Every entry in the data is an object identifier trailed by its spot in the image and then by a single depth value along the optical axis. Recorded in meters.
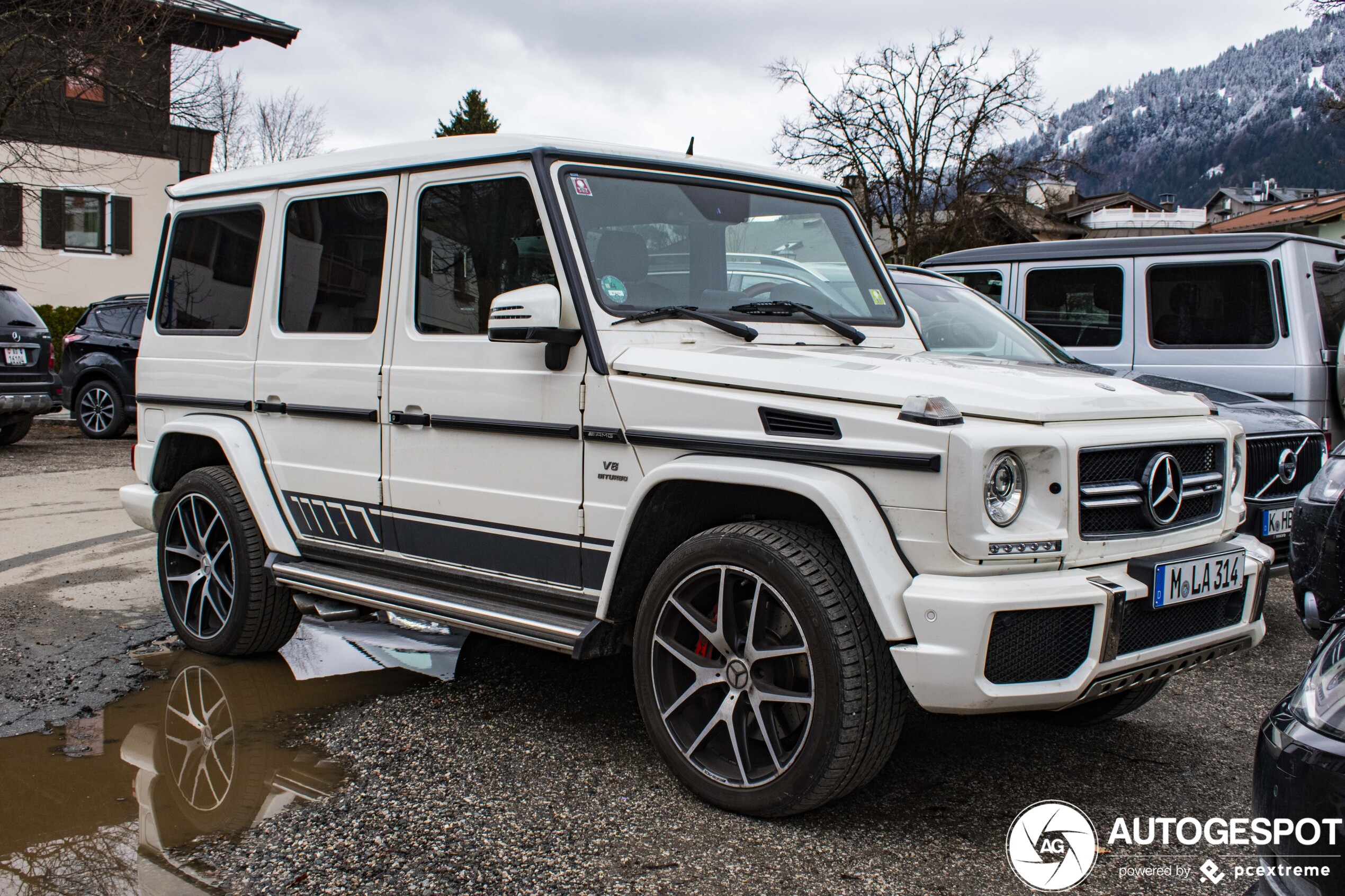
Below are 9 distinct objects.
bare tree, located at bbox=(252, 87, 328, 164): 44.78
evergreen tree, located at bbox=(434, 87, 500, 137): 50.94
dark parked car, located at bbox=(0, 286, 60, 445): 12.38
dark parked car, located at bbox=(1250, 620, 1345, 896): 1.85
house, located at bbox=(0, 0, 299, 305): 24.80
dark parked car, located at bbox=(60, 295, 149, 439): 13.99
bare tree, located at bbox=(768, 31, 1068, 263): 35.81
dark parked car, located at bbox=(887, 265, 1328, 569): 5.54
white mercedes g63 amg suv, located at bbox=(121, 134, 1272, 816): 2.95
